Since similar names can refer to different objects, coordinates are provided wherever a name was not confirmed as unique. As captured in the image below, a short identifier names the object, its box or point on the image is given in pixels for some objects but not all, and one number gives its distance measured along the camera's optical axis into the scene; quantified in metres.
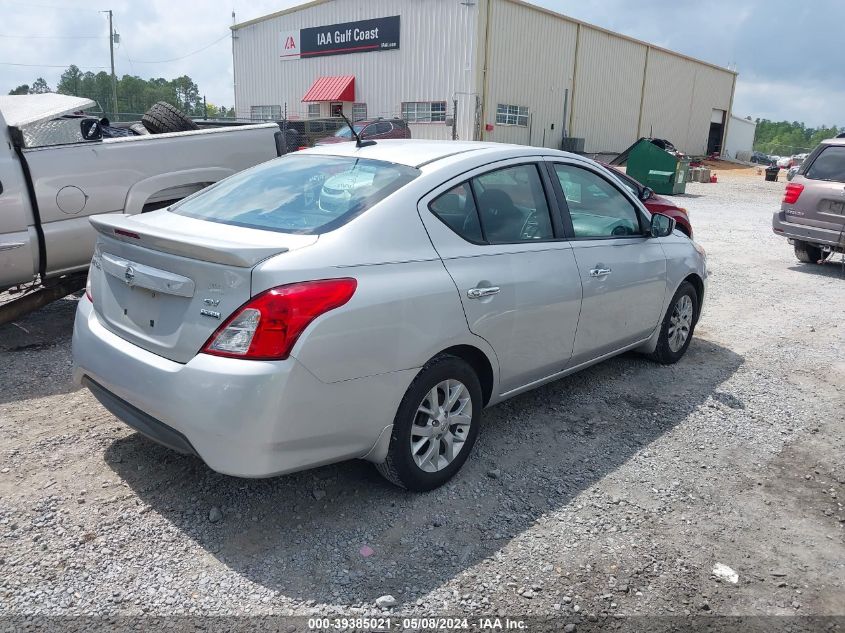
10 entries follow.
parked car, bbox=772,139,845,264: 9.48
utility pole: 38.38
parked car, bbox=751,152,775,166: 51.46
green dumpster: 21.00
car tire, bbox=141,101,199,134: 7.04
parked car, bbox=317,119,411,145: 19.18
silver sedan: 2.75
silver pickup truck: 5.23
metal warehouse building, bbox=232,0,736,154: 27.64
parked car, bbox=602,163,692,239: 8.46
